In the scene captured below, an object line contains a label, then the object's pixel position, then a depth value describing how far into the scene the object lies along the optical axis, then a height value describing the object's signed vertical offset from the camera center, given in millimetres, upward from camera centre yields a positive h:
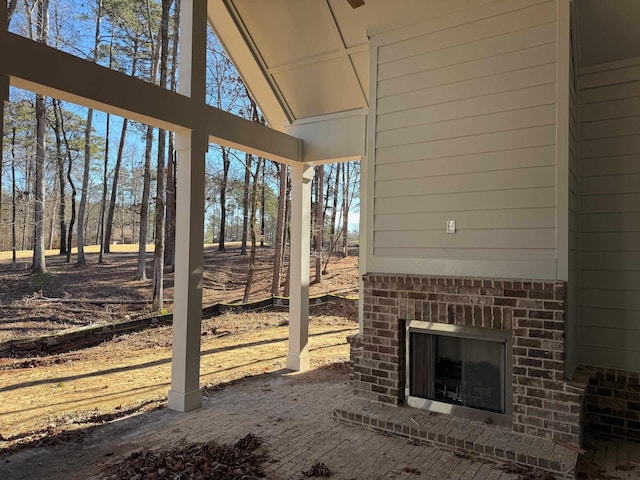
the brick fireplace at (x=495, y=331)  3096 -649
